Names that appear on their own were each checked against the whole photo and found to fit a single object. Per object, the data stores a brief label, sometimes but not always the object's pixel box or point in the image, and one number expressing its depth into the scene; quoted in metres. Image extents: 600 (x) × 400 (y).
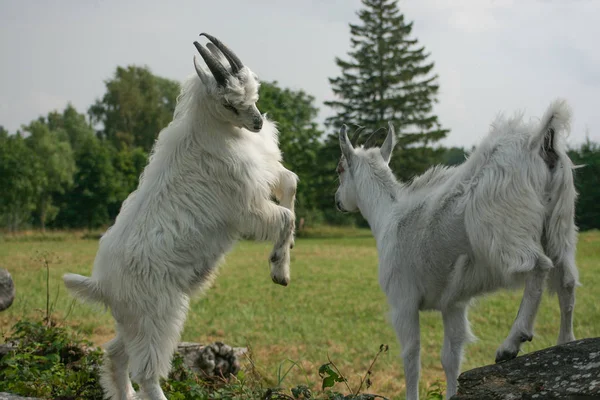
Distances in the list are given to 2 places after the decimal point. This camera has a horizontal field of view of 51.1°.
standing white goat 3.99
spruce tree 42.34
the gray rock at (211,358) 7.03
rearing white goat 4.73
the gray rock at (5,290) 9.80
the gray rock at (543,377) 3.34
